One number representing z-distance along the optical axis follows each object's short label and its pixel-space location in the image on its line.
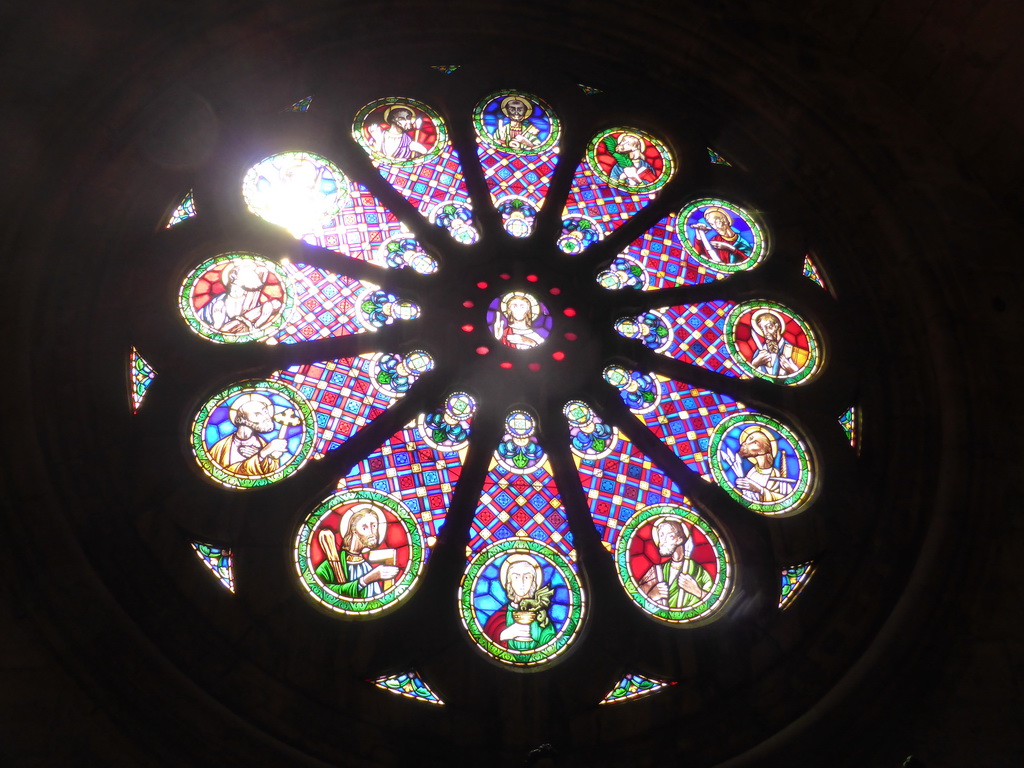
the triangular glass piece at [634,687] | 6.13
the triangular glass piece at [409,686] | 5.95
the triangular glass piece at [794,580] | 6.66
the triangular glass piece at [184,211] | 7.15
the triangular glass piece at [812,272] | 8.04
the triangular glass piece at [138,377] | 6.47
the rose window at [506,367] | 6.44
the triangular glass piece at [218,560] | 6.06
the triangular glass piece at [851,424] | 7.38
